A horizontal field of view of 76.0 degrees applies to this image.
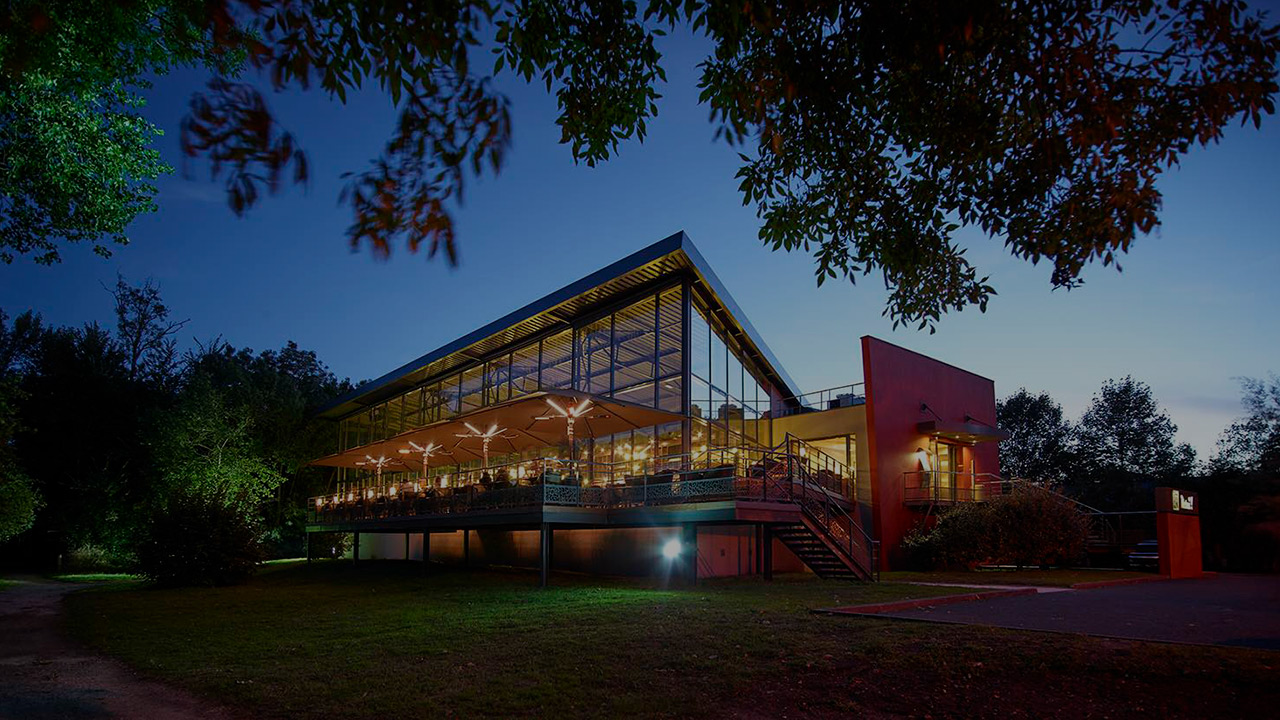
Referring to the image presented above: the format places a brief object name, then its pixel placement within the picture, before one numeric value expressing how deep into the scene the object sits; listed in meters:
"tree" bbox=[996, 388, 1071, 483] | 49.62
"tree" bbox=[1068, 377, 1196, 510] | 45.44
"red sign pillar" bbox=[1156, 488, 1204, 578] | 20.08
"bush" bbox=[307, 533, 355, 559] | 39.00
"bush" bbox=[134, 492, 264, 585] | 19.81
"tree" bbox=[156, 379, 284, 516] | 33.12
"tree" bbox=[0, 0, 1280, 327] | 4.28
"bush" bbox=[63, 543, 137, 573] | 35.72
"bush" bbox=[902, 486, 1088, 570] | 21.25
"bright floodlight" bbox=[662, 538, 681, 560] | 18.58
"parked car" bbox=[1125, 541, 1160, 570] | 21.80
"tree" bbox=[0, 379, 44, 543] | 20.48
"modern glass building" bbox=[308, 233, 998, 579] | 17.23
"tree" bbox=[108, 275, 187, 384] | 44.59
